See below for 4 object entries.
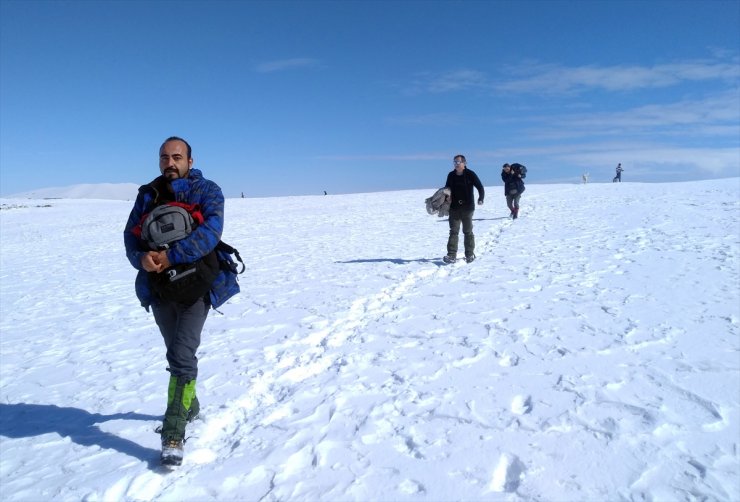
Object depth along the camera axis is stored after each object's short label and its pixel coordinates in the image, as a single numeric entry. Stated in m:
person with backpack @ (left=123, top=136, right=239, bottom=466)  3.26
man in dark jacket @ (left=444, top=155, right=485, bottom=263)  10.17
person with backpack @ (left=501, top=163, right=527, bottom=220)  17.16
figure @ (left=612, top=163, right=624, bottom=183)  44.66
